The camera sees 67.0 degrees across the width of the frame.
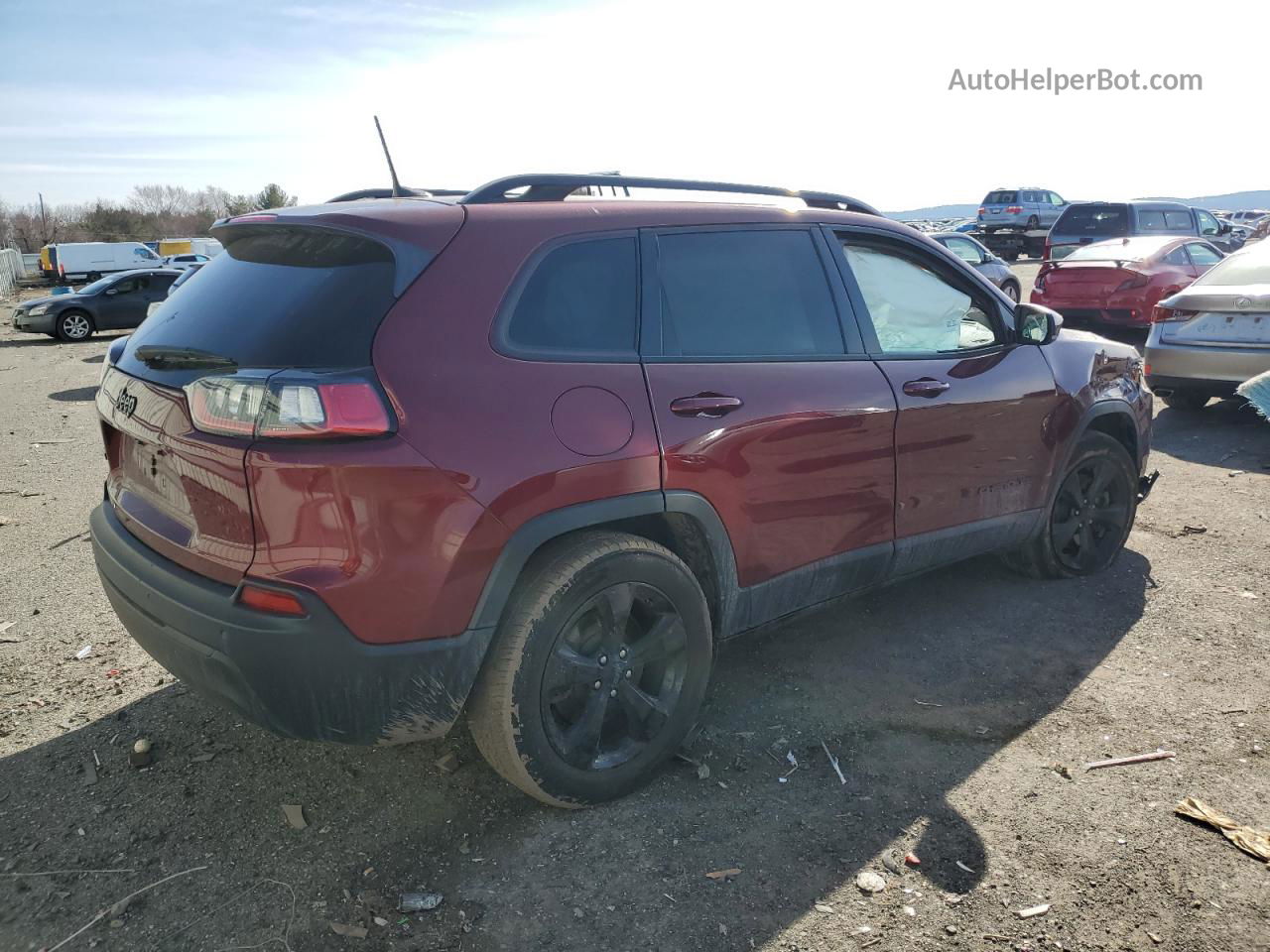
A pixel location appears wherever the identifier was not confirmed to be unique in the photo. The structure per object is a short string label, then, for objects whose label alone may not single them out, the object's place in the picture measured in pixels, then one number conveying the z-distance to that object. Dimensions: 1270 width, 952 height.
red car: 11.85
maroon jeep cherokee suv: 2.43
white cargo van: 39.69
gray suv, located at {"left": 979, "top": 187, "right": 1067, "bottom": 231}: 32.12
